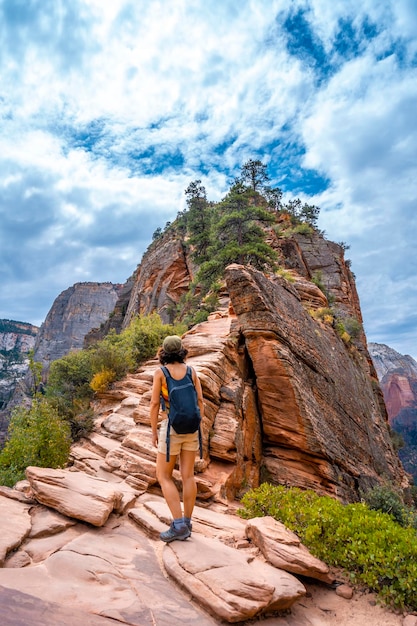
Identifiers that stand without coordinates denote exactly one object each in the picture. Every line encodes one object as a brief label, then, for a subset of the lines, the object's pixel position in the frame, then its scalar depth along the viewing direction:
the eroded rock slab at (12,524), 3.44
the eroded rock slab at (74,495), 4.29
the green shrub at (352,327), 26.31
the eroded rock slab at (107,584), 2.82
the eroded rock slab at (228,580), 3.20
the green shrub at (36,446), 6.57
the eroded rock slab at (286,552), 4.05
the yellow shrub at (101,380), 11.44
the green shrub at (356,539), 3.86
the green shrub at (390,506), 8.66
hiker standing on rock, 4.19
